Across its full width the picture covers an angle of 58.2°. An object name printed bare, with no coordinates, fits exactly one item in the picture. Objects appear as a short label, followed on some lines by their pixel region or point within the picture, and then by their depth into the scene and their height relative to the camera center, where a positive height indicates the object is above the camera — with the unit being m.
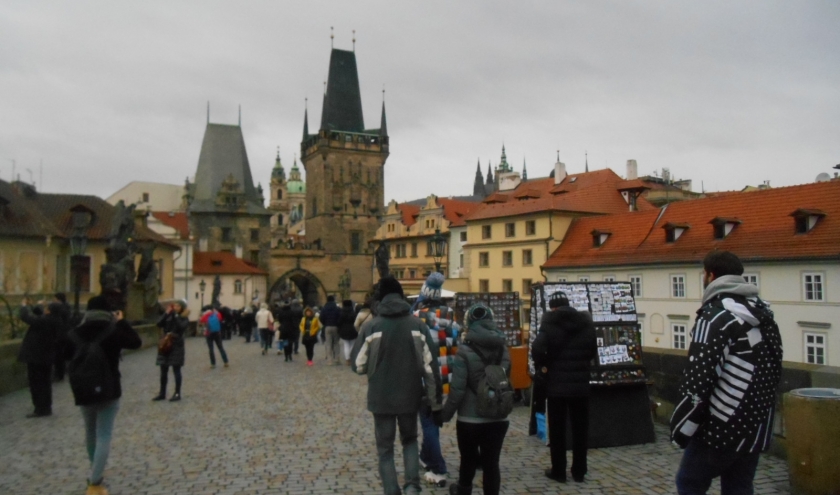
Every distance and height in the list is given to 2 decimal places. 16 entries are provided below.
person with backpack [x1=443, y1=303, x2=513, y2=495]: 5.45 -0.73
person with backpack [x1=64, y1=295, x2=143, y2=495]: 6.29 -0.67
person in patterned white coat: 4.03 -0.53
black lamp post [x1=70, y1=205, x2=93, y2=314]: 19.02 +1.28
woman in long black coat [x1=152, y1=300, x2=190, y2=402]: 12.13 -0.69
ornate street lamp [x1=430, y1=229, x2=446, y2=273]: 21.33 +1.31
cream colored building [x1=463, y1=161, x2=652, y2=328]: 45.59 +3.86
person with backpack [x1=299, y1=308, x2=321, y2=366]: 18.27 -0.96
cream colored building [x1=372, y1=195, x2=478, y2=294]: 61.31 +5.13
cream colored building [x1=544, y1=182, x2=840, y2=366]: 28.78 +1.42
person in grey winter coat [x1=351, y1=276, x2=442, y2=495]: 5.79 -0.67
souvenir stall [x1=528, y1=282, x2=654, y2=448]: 8.12 -0.88
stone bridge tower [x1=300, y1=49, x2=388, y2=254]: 84.88 +13.94
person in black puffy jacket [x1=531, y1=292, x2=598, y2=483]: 6.79 -0.65
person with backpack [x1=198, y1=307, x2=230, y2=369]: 16.75 -0.76
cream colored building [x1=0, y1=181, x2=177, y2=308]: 36.28 +2.84
